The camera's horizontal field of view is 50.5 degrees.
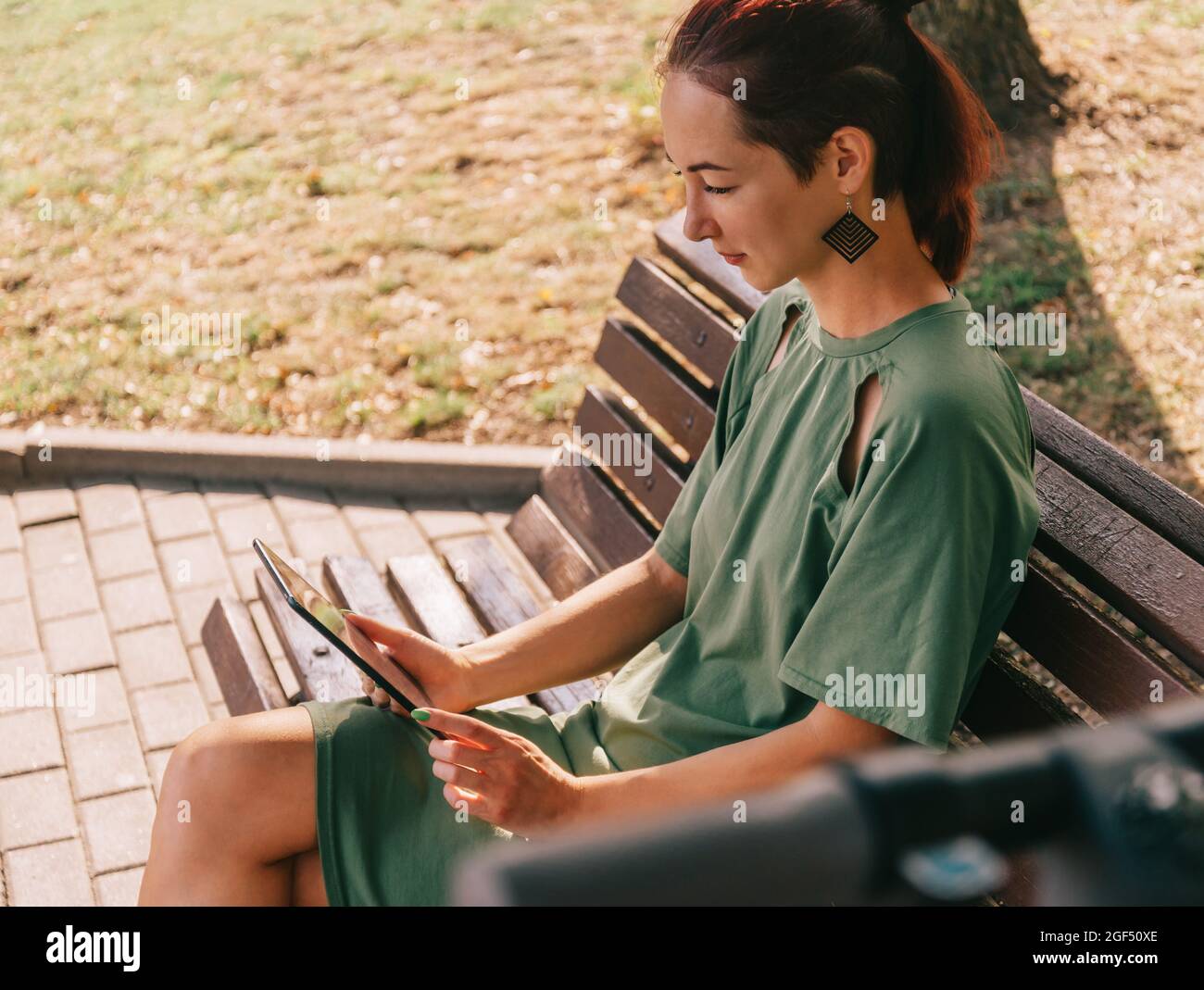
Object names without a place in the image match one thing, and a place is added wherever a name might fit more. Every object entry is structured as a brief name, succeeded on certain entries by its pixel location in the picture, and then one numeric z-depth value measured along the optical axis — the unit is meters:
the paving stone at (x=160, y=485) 4.57
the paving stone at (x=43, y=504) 4.41
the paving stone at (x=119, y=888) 2.97
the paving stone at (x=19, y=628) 3.79
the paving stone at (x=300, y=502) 4.45
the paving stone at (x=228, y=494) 4.51
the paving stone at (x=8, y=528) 4.27
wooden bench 1.98
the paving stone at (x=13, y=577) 4.04
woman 1.81
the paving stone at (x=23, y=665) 3.68
